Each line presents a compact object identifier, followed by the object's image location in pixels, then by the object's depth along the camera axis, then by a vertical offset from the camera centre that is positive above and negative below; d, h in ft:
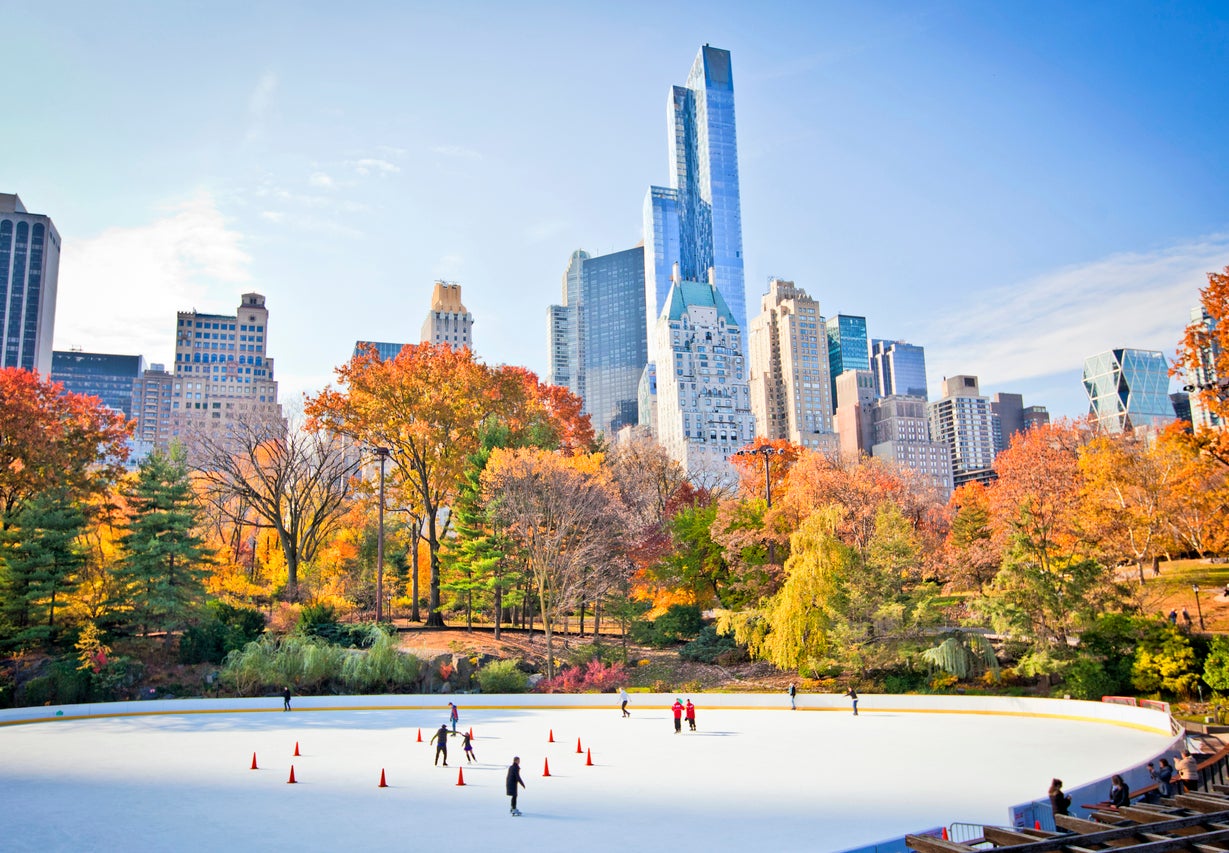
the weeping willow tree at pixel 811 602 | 120.98 -1.90
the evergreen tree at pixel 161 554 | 130.93 +7.94
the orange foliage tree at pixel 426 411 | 156.15 +33.75
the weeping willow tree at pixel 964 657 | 115.34 -9.52
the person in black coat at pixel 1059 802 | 45.65 -11.44
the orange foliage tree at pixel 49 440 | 128.88 +26.01
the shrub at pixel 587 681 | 123.03 -12.22
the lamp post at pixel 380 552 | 141.97 +7.82
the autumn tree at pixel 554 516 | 132.57 +12.18
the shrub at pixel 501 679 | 123.13 -11.57
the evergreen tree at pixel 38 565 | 123.95 +6.41
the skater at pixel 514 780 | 53.57 -11.20
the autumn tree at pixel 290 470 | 156.56 +25.11
